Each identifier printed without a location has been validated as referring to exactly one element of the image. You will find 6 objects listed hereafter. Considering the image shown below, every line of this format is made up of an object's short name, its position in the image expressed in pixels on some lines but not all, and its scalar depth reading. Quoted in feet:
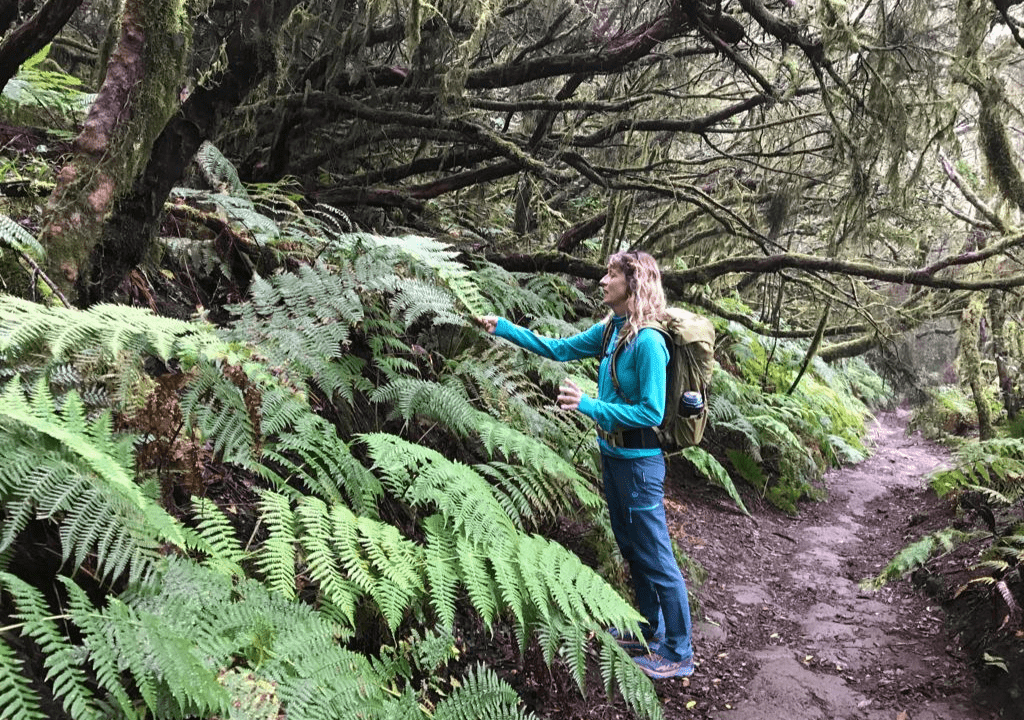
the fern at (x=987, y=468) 17.85
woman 10.45
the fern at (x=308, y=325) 9.34
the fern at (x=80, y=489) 4.84
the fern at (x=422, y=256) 12.05
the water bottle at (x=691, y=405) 10.92
